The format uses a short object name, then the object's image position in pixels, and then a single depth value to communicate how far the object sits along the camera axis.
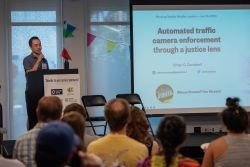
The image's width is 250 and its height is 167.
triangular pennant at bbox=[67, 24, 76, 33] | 11.00
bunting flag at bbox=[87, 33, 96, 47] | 11.16
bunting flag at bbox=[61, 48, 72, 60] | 10.84
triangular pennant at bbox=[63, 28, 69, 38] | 11.00
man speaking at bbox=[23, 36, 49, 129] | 8.49
